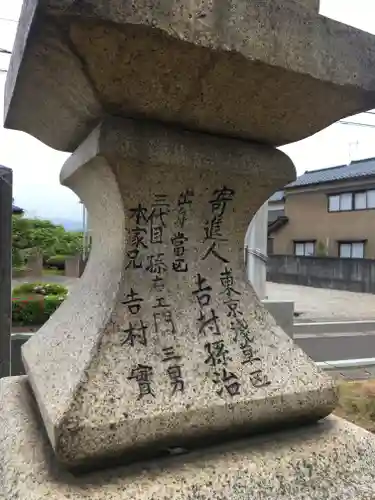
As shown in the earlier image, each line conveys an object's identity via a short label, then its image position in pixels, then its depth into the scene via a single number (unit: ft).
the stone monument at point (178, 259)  3.81
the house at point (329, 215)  61.46
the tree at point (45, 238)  52.65
